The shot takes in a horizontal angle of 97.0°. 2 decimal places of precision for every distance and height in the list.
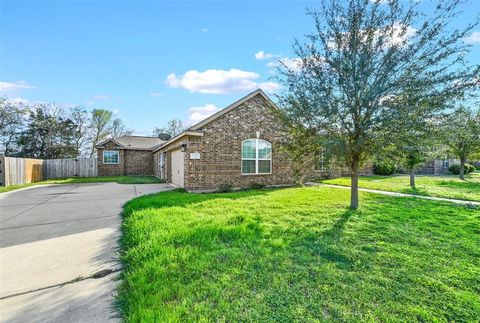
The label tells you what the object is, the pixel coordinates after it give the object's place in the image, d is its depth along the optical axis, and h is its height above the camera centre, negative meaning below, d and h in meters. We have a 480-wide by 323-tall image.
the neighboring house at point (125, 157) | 19.88 +0.58
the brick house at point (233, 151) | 10.39 +0.60
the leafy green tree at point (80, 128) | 28.74 +4.85
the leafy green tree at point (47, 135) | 24.44 +3.30
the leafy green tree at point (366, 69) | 5.14 +2.46
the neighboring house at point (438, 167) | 22.25 -0.55
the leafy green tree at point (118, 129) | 35.22 +5.89
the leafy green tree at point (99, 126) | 31.38 +5.69
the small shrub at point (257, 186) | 11.61 -1.30
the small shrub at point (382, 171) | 19.03 -0.82
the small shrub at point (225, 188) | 10.66 -1.31
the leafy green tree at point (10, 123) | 22.38 +4.35
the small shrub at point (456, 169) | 21.32 -0.74
